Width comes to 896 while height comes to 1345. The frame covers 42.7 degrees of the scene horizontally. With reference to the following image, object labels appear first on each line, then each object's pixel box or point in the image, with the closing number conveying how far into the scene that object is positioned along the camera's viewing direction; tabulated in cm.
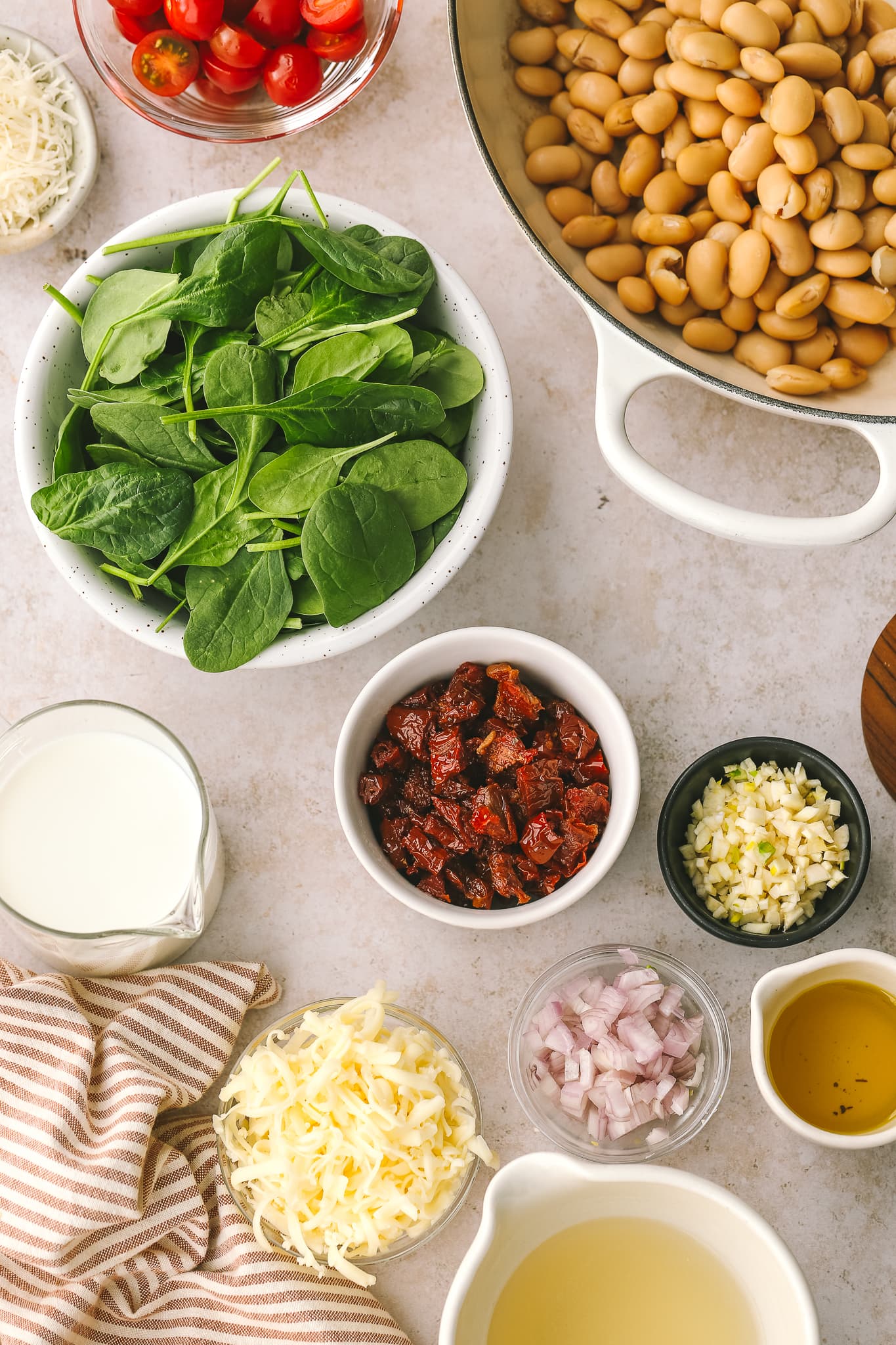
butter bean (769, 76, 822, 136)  108
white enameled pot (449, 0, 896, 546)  103
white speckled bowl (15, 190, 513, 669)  110
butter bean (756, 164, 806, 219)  109
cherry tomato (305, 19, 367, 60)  123
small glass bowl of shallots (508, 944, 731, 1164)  119
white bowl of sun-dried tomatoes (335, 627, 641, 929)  115
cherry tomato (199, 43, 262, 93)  123
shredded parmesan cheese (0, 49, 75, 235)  125
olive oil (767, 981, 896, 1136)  120
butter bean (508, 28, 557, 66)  118
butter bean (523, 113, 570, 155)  119
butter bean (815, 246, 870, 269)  112
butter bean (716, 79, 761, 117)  110
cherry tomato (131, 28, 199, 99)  122
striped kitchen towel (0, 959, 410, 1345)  118
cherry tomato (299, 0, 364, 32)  120
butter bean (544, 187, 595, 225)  118
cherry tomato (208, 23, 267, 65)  120
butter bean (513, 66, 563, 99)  119
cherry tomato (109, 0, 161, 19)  122
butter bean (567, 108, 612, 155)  118
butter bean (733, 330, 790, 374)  116
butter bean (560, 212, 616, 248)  117
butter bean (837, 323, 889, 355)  116
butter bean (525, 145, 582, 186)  117
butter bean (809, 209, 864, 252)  111
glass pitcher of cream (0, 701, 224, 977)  116
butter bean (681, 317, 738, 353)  116
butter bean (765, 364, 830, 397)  113
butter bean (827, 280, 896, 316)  112
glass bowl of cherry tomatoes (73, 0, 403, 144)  121
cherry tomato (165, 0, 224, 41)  117
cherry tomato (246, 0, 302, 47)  121
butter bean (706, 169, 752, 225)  113
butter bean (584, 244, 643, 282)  117
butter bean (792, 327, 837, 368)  116
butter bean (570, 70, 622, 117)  117
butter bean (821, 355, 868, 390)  114
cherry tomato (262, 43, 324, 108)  123
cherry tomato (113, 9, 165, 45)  124
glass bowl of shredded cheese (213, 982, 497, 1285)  112
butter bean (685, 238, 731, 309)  114
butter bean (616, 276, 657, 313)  116
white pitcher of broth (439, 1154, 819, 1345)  104
